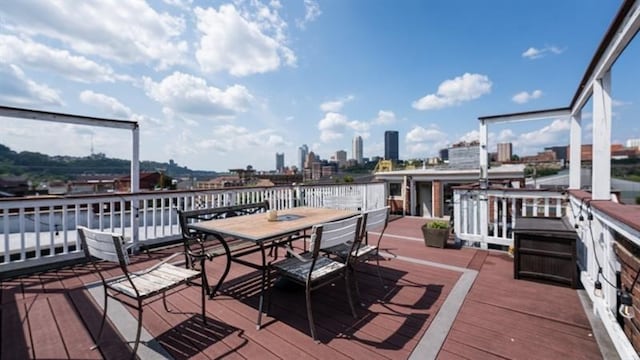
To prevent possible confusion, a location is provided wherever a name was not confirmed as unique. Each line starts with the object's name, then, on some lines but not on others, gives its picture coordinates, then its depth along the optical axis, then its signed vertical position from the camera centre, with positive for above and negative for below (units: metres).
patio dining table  2.44 -0.52
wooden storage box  3.06 -0.92
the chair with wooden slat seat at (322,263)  2.17 -0.83
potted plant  4.63 -1.01
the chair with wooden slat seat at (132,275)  1.88 -0.84
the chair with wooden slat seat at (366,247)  2.74 -0.81
